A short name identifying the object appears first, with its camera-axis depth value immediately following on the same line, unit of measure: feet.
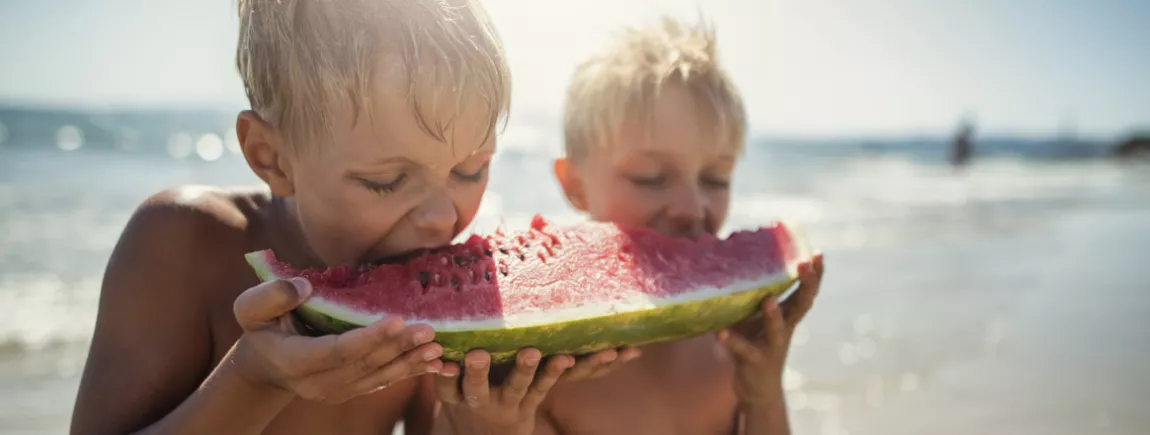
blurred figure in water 82.64
